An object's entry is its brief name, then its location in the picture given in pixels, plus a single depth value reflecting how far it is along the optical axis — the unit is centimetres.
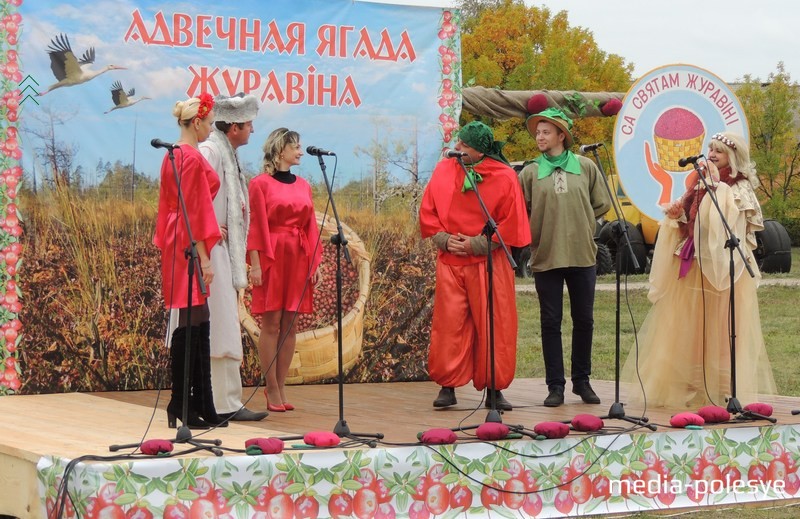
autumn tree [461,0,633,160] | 2456
